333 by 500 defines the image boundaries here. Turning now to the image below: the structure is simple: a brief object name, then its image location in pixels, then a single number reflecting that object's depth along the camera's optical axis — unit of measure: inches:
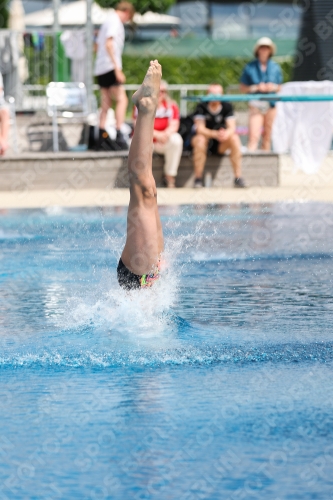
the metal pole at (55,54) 537.6
